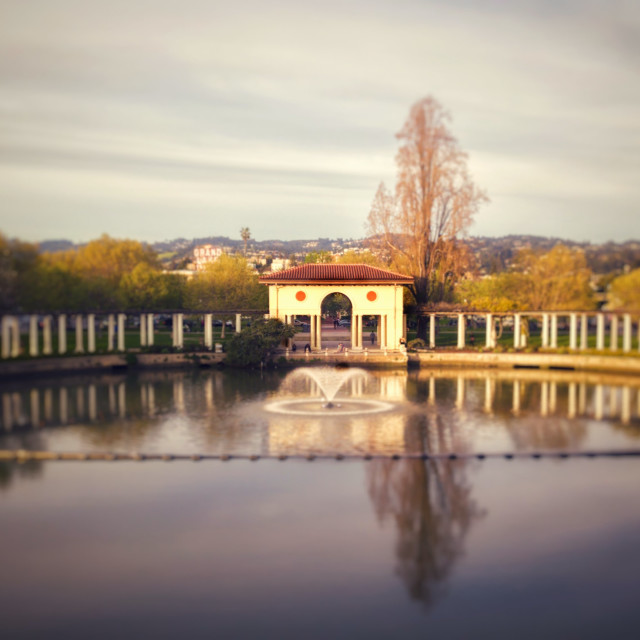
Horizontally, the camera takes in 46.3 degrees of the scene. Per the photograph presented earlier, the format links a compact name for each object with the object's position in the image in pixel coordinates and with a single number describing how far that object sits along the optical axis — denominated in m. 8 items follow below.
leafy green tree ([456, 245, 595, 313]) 51.47
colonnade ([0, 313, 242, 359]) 39.78
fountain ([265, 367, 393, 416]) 30.33
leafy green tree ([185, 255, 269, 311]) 61.31
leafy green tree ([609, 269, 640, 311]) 46.03
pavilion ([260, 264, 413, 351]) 49.12
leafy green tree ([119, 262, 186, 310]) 59.12
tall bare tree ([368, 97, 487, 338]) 52.91
